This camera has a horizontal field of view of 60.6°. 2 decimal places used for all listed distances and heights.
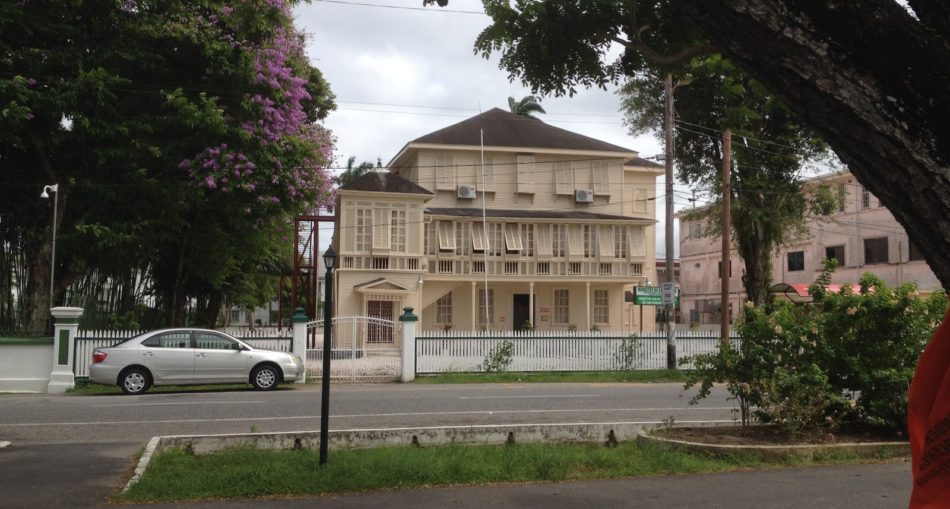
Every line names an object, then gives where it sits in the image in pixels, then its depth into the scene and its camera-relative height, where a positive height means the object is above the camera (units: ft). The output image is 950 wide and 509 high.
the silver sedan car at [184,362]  57.88 -3.55
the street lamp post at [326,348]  27.22 -1.24
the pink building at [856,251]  144.15 +12.00
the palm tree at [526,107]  158.61 +40.32
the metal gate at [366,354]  72.90 -3.82
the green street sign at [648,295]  85.46 +1.87
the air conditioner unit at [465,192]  124.88 +18.50
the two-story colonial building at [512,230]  116.06 +12.53
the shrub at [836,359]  31.71 -1.87
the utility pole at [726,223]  75.92 +8.59
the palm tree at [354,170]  179.67 +32.04
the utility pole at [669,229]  79.00 +8.25
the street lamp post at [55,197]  66.39 +9.70
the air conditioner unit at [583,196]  128.47 +18.51
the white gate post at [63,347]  62.39 -2.64
